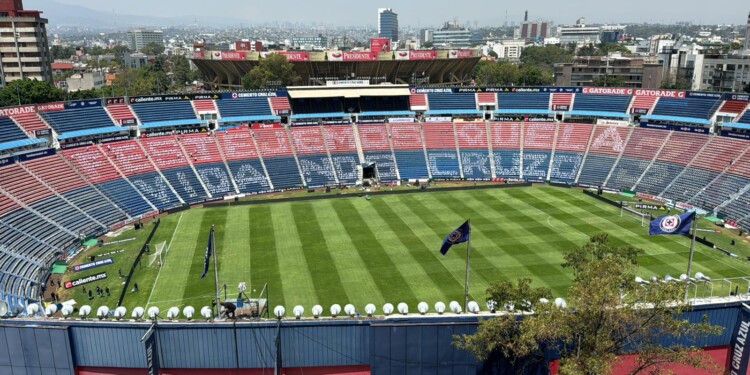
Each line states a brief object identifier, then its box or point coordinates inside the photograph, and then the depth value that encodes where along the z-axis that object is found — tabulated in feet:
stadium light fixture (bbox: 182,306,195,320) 75.51
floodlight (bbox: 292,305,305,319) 74.49
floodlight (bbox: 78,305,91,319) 75.97
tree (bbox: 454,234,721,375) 65.31
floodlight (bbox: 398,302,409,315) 76.48
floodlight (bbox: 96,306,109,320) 74.39
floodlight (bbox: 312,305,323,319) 74.08
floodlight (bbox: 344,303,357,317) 75.56
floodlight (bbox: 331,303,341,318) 74.38
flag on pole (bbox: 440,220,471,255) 99.91
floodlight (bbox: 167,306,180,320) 73.72
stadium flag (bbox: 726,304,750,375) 73.15
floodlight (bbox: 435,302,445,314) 77.92
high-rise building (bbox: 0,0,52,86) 428.97
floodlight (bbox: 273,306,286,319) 73.26
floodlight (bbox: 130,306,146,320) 74.13
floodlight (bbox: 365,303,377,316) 74.84
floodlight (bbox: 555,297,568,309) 75.04
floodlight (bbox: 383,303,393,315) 75.72
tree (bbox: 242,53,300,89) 340.18
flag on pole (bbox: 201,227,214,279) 94.74
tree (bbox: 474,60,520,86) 504.80
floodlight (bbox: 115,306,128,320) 74.85
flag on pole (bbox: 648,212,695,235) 101.09
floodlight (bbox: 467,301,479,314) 76.79
